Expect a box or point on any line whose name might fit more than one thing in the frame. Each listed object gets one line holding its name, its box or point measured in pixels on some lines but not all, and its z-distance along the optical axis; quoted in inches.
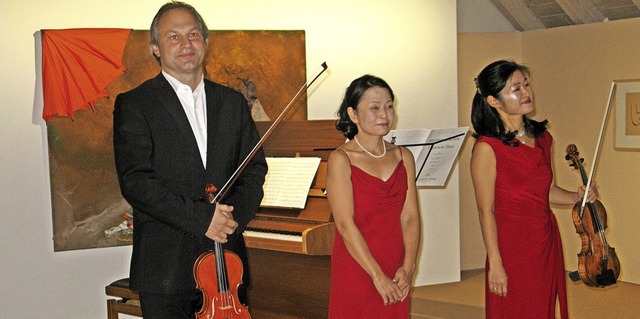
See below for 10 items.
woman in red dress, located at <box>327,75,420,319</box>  129.2
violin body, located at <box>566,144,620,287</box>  140.1
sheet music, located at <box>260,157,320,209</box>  189.6
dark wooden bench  188.2
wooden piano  178.9
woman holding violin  137.0
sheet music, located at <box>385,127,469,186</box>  170.2
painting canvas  211.5
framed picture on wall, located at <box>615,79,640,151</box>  264.5
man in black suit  101.1
